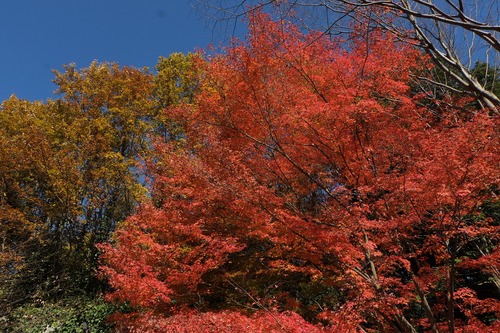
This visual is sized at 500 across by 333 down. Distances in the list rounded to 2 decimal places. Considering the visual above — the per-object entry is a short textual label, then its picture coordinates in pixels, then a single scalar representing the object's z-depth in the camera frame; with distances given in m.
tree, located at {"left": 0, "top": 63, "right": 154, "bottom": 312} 12.95
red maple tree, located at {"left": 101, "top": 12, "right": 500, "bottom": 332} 6.07
